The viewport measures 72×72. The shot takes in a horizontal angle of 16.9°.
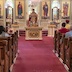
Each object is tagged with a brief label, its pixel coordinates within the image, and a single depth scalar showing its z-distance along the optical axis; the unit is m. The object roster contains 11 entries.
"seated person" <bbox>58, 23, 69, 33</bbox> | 9.23
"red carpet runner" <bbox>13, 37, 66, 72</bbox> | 6.37
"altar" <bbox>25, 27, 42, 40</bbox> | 14.62
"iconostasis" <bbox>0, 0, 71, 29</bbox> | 21.08
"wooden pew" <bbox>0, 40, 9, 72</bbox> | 4.78
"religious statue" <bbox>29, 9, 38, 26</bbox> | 15.33
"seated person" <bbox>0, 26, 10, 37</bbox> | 6.48
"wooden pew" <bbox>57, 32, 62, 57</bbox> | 8.44
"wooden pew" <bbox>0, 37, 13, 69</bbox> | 5.97
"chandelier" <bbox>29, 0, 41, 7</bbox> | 18.24
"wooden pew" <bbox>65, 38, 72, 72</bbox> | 5.79
